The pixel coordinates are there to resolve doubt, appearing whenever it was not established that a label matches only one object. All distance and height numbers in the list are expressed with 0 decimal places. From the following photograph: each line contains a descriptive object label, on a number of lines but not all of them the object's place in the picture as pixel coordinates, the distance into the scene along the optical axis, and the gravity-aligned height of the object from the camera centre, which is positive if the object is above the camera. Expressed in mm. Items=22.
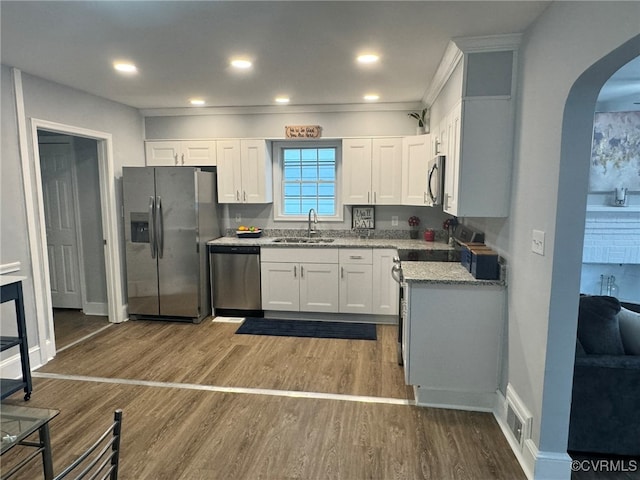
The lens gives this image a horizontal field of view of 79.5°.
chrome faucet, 4852 -291
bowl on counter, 4832 -407
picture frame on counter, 4816 -197
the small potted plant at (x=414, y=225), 4680 -290
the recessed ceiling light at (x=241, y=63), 2908 +1068
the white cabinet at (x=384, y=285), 4258 -933
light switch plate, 2020 -219
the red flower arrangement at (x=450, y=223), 4168 -250
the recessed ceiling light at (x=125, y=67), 3006 +1074
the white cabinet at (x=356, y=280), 4309 -881
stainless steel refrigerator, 4277 -441
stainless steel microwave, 3197 +184
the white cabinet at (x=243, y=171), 4688 +373
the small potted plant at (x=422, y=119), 4328 +933
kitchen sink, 4684 -474
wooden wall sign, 4660 +851
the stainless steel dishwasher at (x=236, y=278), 4488 -898
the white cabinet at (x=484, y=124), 2480 +505
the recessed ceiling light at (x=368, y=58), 2787 +1059
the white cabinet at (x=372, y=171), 4449 +357
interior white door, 4582 -259
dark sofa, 2055 -970
